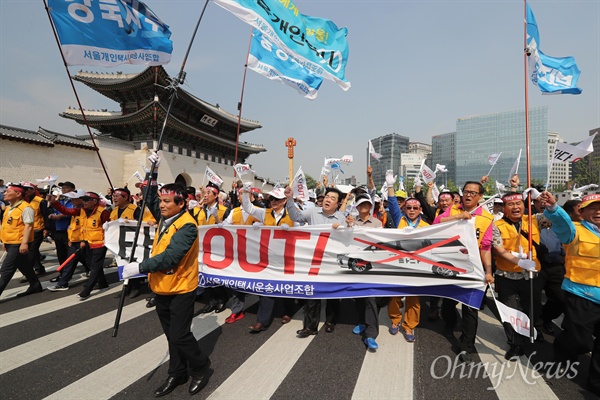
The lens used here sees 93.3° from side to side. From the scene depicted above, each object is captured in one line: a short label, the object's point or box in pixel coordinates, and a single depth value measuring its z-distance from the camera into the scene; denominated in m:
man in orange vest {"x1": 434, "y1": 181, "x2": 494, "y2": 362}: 3.34
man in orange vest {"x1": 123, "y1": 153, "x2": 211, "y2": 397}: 2.58
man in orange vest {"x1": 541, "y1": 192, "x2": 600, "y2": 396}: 2.76
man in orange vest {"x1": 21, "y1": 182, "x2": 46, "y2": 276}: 5.76
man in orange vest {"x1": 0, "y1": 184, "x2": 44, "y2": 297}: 4.81
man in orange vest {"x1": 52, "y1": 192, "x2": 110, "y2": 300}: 5.09
